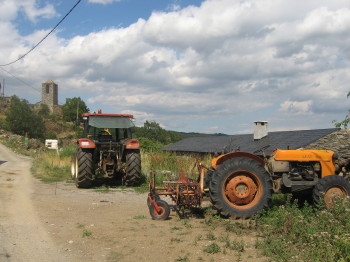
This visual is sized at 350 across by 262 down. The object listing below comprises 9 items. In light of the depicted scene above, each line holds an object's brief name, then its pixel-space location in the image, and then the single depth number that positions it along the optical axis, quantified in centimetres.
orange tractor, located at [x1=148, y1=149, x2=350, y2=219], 666
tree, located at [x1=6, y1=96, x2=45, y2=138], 5319
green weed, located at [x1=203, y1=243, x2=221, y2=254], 468
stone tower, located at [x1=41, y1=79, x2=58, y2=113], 7275
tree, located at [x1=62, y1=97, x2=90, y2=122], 6956
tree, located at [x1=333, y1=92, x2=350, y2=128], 1739
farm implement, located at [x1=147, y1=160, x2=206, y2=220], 679
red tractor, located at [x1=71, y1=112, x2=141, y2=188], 1091
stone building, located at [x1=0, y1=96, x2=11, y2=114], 6662
